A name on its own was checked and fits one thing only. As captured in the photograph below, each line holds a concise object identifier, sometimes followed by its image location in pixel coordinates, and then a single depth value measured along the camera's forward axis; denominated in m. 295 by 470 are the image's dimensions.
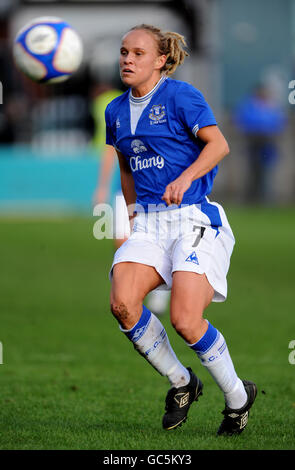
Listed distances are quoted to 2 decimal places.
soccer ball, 12.13
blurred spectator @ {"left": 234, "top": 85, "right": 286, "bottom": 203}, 44.97
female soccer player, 10.18
